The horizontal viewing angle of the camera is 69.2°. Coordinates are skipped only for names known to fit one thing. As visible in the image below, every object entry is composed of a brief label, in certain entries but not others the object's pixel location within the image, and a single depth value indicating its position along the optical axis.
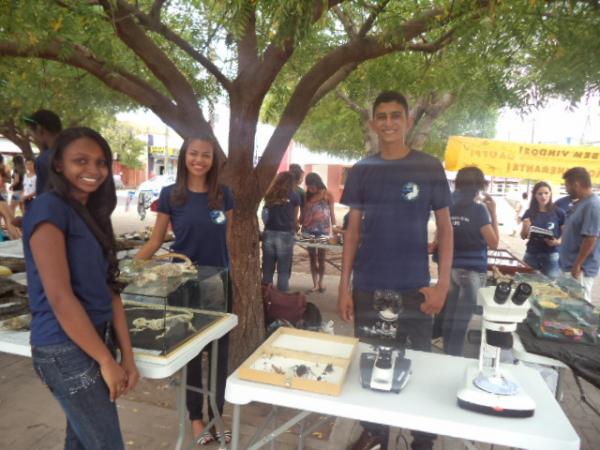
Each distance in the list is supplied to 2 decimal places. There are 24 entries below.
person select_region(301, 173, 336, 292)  6.92
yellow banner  7.57
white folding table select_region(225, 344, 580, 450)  1.41
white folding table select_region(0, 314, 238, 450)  1.80
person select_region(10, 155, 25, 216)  10.53
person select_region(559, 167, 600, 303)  4.12
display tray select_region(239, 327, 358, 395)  1.64
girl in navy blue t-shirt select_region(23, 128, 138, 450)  1.48
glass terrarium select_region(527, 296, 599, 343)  2.29
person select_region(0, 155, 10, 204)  9.33
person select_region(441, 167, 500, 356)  3.76
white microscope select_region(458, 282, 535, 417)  1.50
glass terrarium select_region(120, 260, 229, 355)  1.96
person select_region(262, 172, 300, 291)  6.04
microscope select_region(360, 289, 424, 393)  1.65
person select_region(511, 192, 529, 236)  14.83
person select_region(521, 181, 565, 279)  5.04
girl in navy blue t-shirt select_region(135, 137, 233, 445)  2.64
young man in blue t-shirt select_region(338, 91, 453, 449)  2.33
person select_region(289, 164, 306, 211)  6.64
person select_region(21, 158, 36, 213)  9.31
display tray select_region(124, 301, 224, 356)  1.91
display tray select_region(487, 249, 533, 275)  4.70
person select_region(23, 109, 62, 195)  3.26
